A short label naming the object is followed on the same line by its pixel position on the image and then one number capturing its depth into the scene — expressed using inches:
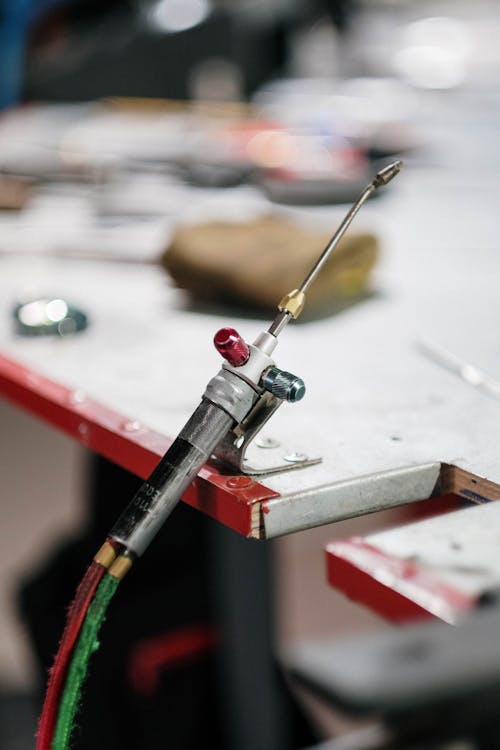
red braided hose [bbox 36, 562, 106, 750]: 30.4
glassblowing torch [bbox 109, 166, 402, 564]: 30.8
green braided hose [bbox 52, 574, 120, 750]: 30.4
